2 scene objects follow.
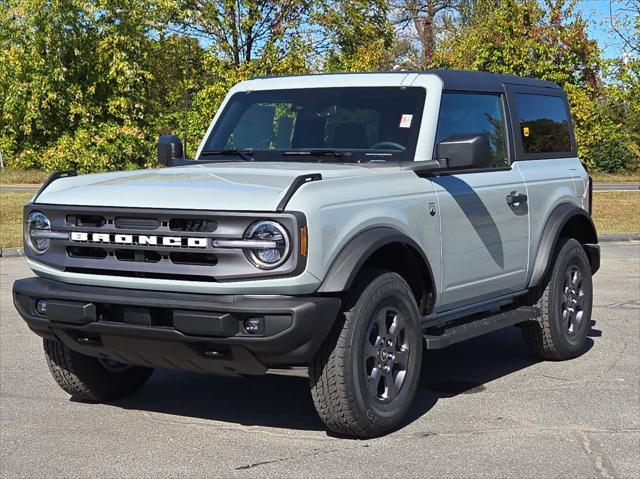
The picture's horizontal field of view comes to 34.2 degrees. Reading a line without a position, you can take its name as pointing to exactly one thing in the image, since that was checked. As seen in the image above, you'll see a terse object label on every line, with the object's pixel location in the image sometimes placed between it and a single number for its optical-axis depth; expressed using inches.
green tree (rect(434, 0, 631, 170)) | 1127.6
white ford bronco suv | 193.5
